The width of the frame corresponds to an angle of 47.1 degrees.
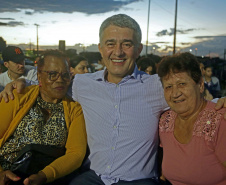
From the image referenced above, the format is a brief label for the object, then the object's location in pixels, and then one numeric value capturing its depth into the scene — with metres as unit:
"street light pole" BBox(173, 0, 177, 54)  22.46
